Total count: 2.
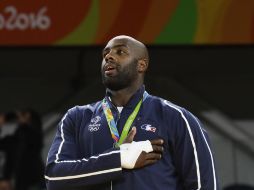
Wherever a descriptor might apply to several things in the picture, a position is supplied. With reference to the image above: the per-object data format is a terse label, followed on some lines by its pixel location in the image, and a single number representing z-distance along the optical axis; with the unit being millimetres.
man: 6937
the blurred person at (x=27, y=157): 16328
